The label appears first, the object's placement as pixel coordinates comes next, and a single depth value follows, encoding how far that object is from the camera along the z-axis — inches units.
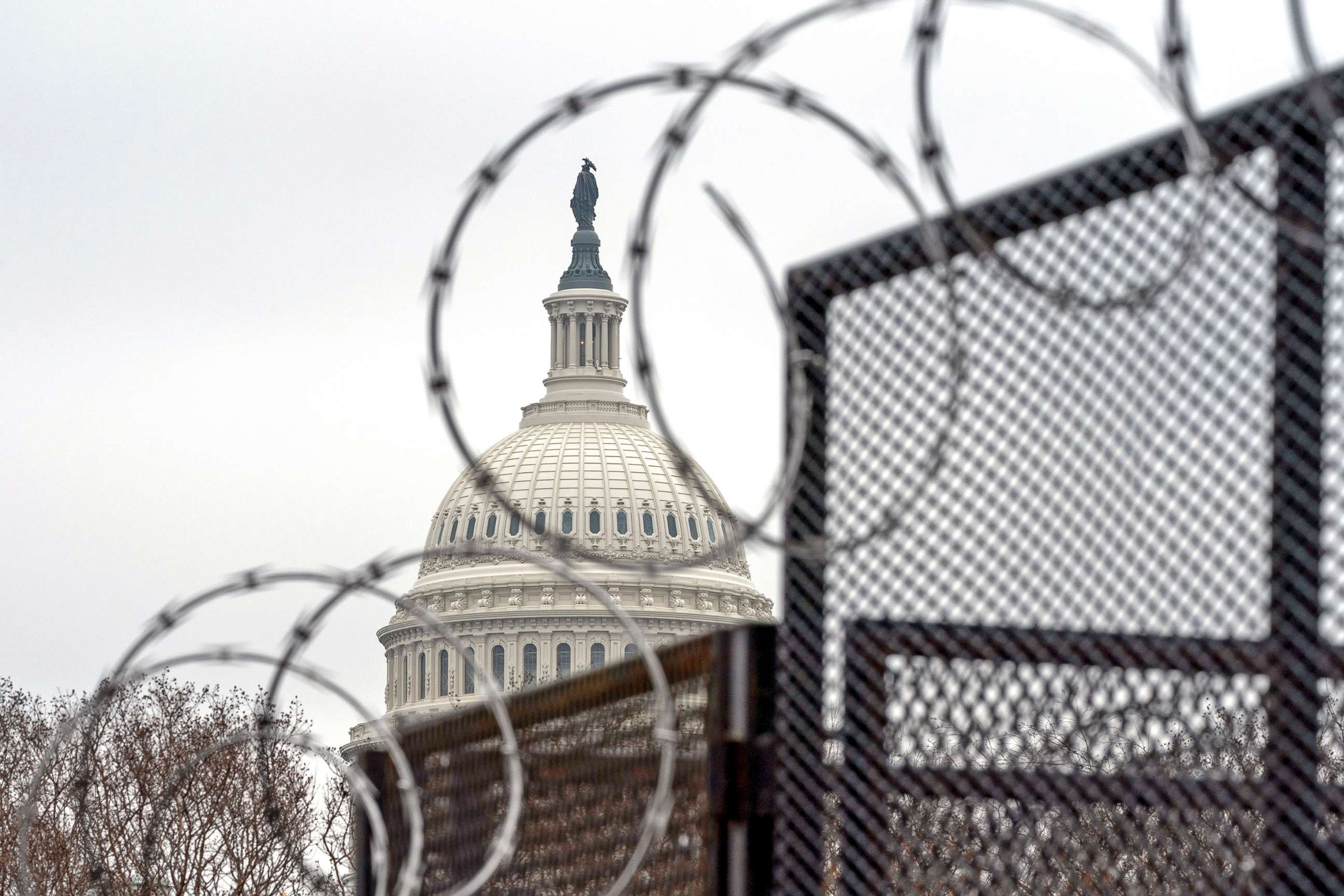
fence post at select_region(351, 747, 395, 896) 944.9
